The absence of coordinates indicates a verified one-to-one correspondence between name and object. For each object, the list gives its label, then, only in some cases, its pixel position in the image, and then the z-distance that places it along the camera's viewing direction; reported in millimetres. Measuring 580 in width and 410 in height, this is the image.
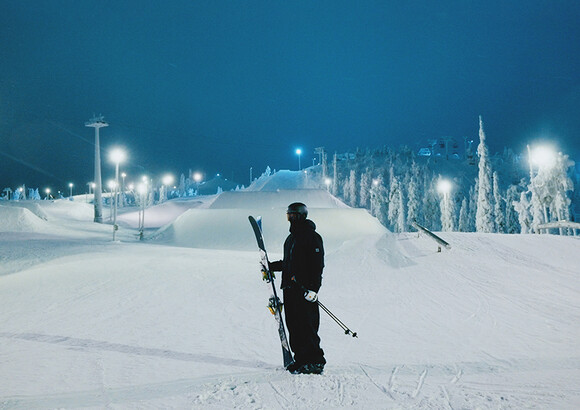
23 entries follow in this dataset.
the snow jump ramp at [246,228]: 28344
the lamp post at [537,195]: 39731
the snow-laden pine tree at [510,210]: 67575
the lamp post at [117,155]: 32594
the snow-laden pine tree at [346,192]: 117212
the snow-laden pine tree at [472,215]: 87625
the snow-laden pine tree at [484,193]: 45344
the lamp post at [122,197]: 111819
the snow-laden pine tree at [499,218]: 54125
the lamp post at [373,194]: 89069
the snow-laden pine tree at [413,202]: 68062
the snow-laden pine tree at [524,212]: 44375
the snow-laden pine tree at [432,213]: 89500
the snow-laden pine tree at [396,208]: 71500
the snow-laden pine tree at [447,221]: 48312
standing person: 4973
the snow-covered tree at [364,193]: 110688
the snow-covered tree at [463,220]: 76294
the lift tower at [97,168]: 51188
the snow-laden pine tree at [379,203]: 86094
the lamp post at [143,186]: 34950
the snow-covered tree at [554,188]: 39312
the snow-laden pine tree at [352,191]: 113812
